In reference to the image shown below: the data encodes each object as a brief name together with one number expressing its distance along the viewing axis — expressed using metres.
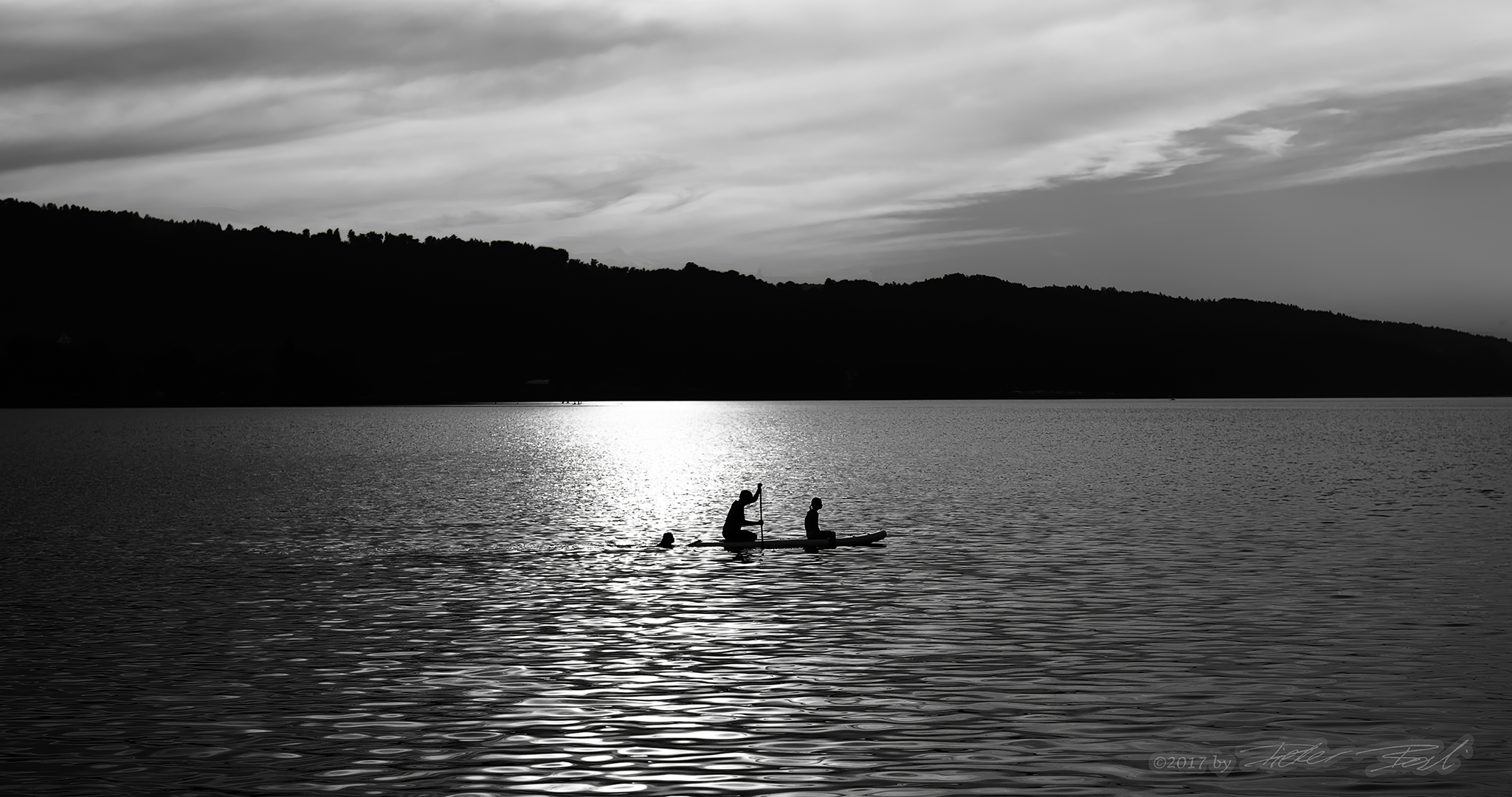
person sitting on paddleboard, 47.09
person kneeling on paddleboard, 46.34
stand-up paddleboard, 46.84
